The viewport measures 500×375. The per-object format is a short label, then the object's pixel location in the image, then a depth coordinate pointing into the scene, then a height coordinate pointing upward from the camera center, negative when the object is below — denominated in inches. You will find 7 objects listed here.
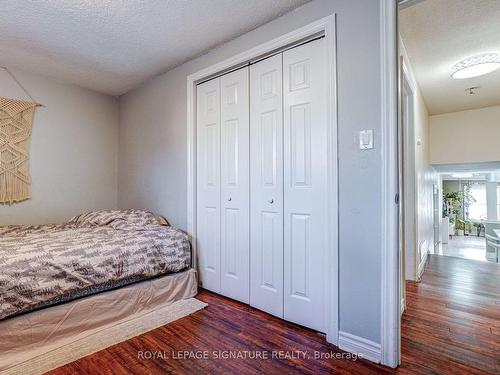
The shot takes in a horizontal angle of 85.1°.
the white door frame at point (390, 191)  60.0 -0.3
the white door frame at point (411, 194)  111.7 -1.8
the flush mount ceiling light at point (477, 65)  104.0 +49.5
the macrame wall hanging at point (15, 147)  111.1 +17.7
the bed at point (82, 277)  62.9 -24.1
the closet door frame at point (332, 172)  68.2 +4.4
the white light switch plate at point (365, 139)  63.1 +11.8
